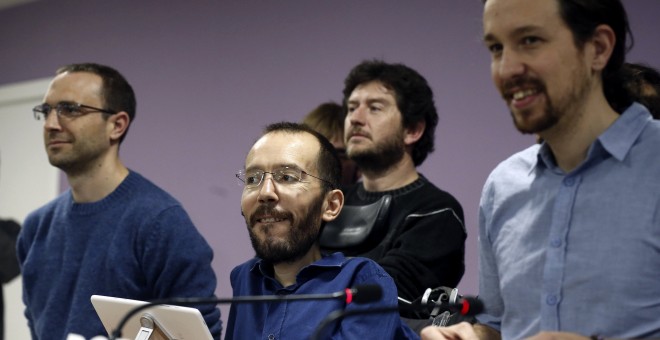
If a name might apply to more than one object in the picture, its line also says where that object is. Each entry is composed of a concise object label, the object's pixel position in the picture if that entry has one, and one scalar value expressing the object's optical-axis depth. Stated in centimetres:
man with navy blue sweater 423
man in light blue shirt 356
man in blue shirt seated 384
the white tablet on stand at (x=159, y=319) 372
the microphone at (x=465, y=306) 354
